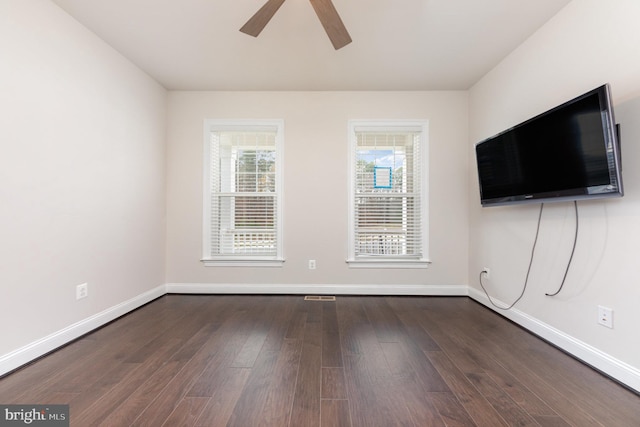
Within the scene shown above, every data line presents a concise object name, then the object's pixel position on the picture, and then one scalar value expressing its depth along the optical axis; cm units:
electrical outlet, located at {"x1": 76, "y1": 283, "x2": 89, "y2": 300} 232
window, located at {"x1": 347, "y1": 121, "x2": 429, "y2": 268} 362
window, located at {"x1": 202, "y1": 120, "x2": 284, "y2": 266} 360
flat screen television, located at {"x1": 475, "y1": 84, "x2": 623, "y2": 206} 165
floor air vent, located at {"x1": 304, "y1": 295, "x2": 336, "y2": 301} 338
